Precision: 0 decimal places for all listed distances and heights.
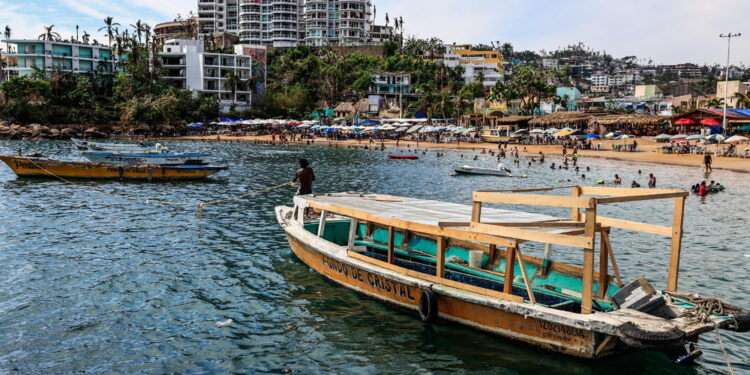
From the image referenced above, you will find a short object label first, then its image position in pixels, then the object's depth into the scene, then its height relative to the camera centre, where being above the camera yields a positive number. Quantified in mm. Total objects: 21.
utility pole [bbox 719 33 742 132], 67062 +10521
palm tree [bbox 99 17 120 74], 126062 +22064
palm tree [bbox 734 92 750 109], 89638 +5625
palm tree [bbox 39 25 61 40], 117688 +18618
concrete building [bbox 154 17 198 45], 149250 +28374
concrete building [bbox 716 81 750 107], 105375 +8897
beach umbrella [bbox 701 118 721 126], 68312 +1643
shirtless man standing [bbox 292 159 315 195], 20219 -1697
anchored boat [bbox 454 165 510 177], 51656 -3442
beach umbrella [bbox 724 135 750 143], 59656 -278
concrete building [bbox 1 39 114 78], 116438 +14283
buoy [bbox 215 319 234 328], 13578 -4590
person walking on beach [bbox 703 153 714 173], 51156 -2327
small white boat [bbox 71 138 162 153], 51750 -1904
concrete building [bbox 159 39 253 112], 120562 +12262
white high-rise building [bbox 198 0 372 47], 162000 +30708
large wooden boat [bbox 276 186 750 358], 10211 -3248
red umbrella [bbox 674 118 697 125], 71194 +1735
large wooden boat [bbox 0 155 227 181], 40219 -3032
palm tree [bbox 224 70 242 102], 118438 +9783
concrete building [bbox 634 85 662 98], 164250 +12780
